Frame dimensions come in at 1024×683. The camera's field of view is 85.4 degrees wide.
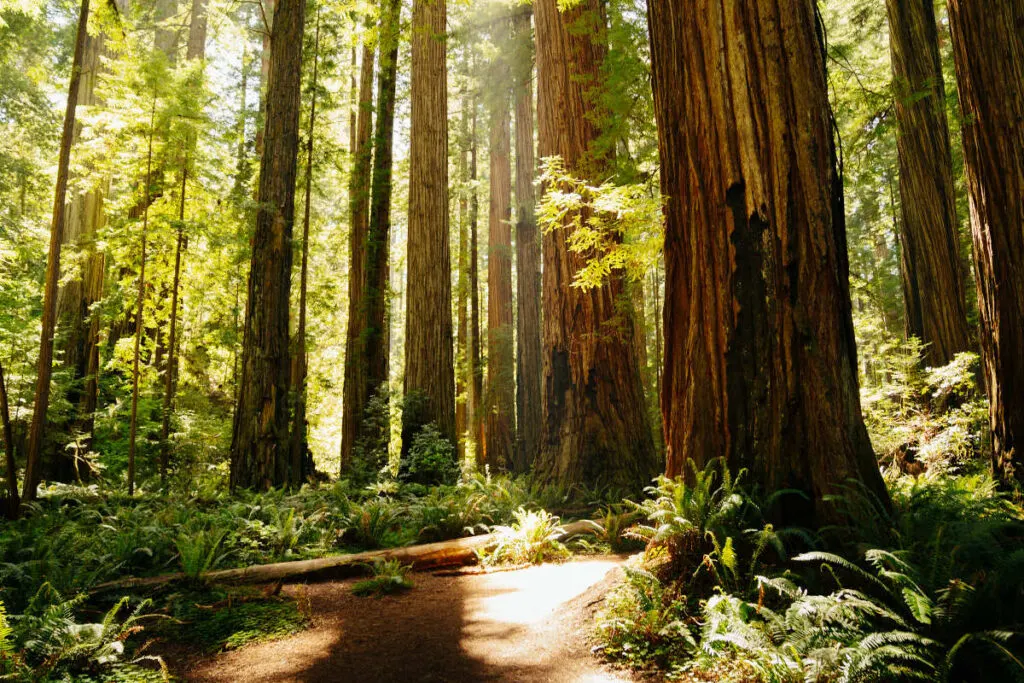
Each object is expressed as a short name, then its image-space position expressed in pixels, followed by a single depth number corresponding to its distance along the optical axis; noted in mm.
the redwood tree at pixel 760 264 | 3523
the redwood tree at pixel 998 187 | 4586
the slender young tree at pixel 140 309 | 9883
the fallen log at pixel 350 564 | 4406
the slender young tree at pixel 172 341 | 11023
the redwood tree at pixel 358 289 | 11961
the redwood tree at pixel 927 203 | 9203
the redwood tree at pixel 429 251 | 9977
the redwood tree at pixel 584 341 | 7691
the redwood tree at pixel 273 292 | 8719
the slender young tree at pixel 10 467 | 5855
